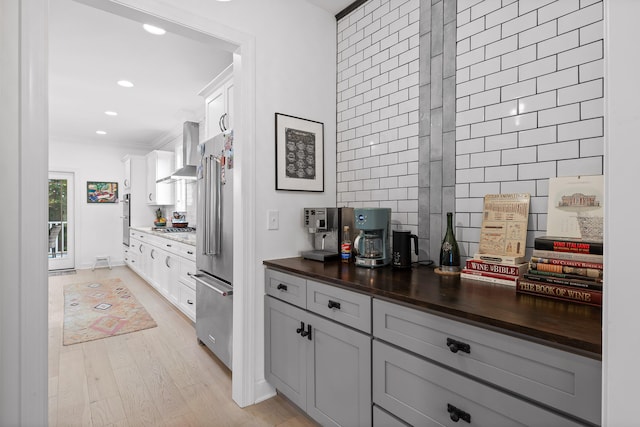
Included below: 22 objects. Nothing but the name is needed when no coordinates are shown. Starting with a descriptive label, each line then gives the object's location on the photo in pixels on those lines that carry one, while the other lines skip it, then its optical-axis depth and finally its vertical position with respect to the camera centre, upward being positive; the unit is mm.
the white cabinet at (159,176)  6223 +689
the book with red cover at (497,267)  1409 -246
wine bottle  1682 -209
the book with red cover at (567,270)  1136 -208
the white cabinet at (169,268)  3536 -748
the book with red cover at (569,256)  1167 -162
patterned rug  3352 -1210
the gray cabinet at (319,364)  1497 -792
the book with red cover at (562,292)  1108 -287
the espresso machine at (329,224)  2193 -81
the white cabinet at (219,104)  2732 +959
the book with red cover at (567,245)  1186 -123
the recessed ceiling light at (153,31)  2701 +1513
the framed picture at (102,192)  6984 +428
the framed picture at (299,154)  2238 +412
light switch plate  2184 -54
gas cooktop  5052 -285
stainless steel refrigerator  2422 -235
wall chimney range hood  4730 +948
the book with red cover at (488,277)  1409 -292
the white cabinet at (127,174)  6724 +794
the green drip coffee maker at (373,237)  1883 -145
